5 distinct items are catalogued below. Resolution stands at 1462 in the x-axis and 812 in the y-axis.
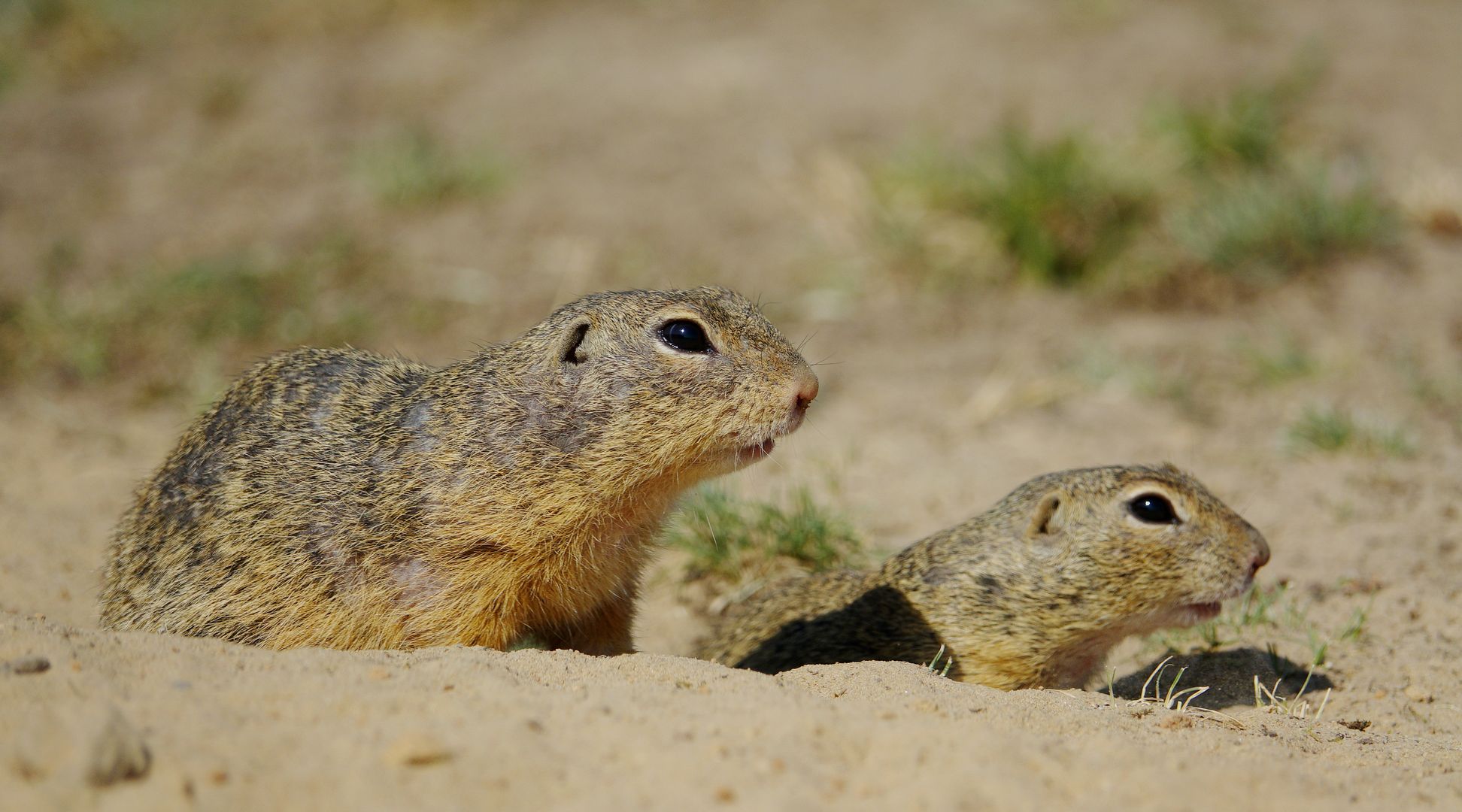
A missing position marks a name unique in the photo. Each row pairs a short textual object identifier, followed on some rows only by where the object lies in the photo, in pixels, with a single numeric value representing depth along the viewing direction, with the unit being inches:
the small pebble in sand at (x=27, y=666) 270.5
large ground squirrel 347.3
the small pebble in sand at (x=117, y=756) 234.2
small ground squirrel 407.5
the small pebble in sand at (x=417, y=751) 248.4
